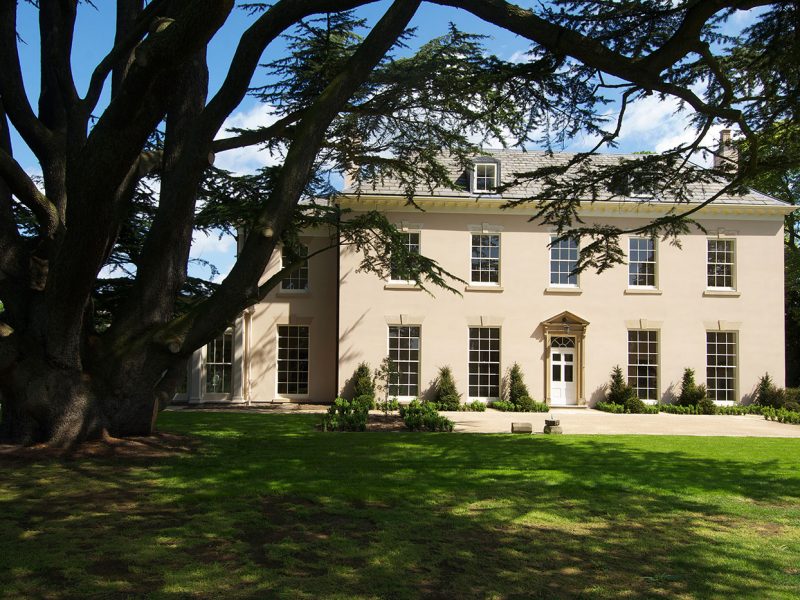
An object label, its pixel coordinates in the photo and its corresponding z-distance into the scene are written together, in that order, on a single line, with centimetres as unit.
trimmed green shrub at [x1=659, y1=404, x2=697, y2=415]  2245
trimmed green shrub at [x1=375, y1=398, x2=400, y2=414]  1928
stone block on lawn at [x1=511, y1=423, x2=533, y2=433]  1515
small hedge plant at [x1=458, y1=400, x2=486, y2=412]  2170
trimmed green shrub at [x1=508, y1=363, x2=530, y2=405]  2227
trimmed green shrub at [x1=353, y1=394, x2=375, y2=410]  2027
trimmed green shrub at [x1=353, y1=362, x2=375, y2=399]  2180
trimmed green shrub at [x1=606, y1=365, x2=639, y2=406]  2238
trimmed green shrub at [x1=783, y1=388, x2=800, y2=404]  2283
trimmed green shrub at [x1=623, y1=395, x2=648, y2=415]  2208
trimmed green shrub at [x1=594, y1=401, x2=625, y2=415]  2189
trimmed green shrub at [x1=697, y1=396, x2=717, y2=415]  2244
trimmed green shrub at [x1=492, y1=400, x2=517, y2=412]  2191
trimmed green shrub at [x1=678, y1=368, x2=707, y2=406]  2270
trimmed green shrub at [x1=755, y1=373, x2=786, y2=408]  2277
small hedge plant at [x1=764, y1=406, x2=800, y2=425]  1994
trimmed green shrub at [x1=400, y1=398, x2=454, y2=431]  1541
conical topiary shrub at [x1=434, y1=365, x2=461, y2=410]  2181
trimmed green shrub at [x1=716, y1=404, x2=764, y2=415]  2259
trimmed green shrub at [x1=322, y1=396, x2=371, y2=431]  1476
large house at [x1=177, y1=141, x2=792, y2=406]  2278
